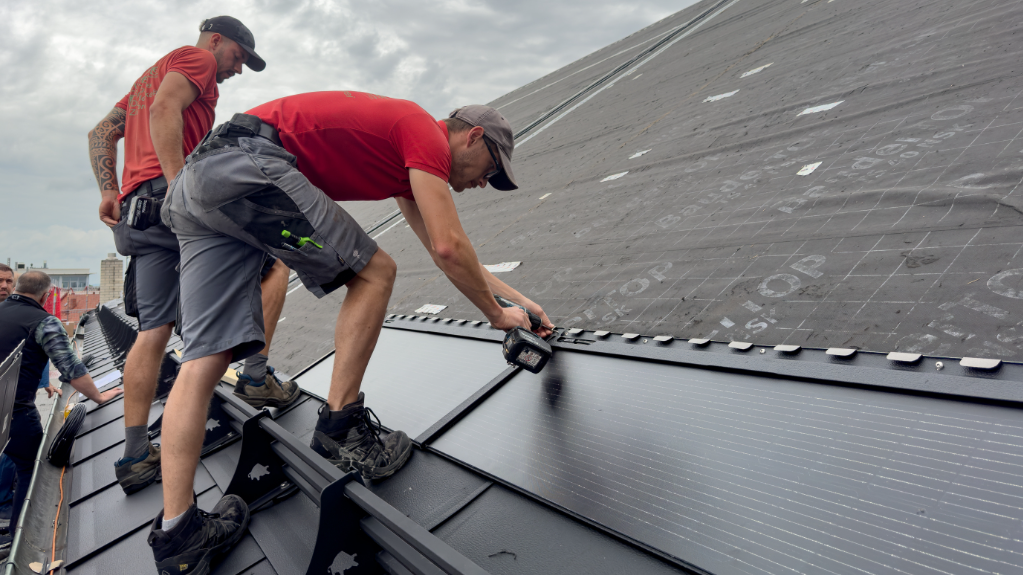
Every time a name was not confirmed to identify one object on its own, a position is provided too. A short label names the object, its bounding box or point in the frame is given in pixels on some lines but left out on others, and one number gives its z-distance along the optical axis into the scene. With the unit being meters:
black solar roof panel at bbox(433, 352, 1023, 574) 0.88
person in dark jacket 3.71
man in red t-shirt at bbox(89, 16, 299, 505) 2.03
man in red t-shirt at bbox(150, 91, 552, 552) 1.53
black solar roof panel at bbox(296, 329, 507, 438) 1.98
